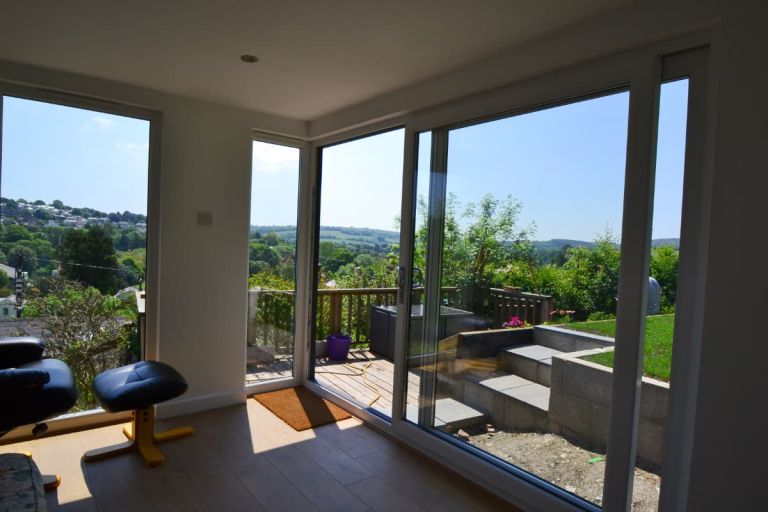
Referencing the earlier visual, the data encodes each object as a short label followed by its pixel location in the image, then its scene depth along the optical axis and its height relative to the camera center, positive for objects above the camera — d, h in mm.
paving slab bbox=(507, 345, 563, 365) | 2314 -528
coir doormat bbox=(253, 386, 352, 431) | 3438 -1340
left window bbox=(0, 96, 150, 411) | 2938 -33
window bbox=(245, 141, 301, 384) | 3900 -214
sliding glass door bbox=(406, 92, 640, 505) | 2125 -198
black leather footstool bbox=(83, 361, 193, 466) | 2586 -937
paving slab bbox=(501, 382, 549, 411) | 2334 -752
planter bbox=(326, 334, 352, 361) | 4816 -1110
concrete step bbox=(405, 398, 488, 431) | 2699 -1013
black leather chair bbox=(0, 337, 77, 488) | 2186 -824
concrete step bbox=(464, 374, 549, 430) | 2357 -820
